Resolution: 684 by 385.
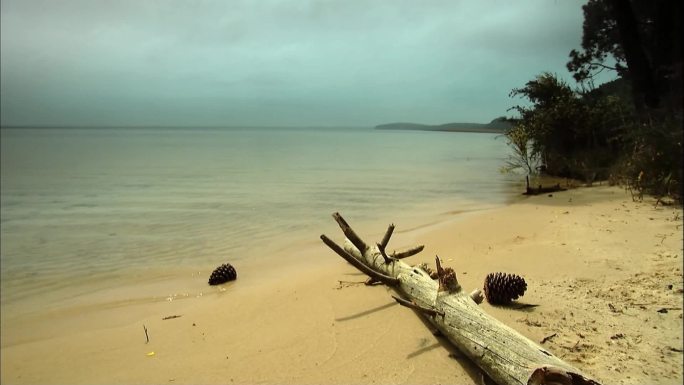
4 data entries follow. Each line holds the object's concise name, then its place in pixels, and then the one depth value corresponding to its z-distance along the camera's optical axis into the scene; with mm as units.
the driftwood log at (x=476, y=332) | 2449
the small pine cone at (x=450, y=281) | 3578
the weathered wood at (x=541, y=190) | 13406
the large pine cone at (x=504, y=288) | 4133
